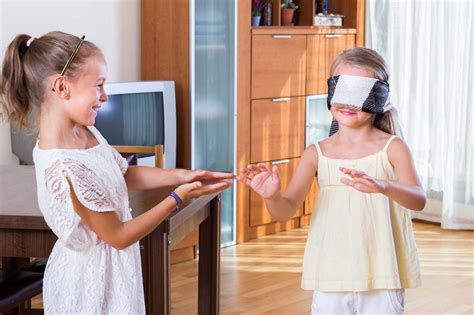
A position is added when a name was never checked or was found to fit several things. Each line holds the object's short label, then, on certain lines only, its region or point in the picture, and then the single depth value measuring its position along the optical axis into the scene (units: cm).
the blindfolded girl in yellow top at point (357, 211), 242
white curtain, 607
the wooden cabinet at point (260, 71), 533
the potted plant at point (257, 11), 574
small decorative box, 619
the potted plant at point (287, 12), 605
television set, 465
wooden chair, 378
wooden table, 267
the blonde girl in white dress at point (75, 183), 217
